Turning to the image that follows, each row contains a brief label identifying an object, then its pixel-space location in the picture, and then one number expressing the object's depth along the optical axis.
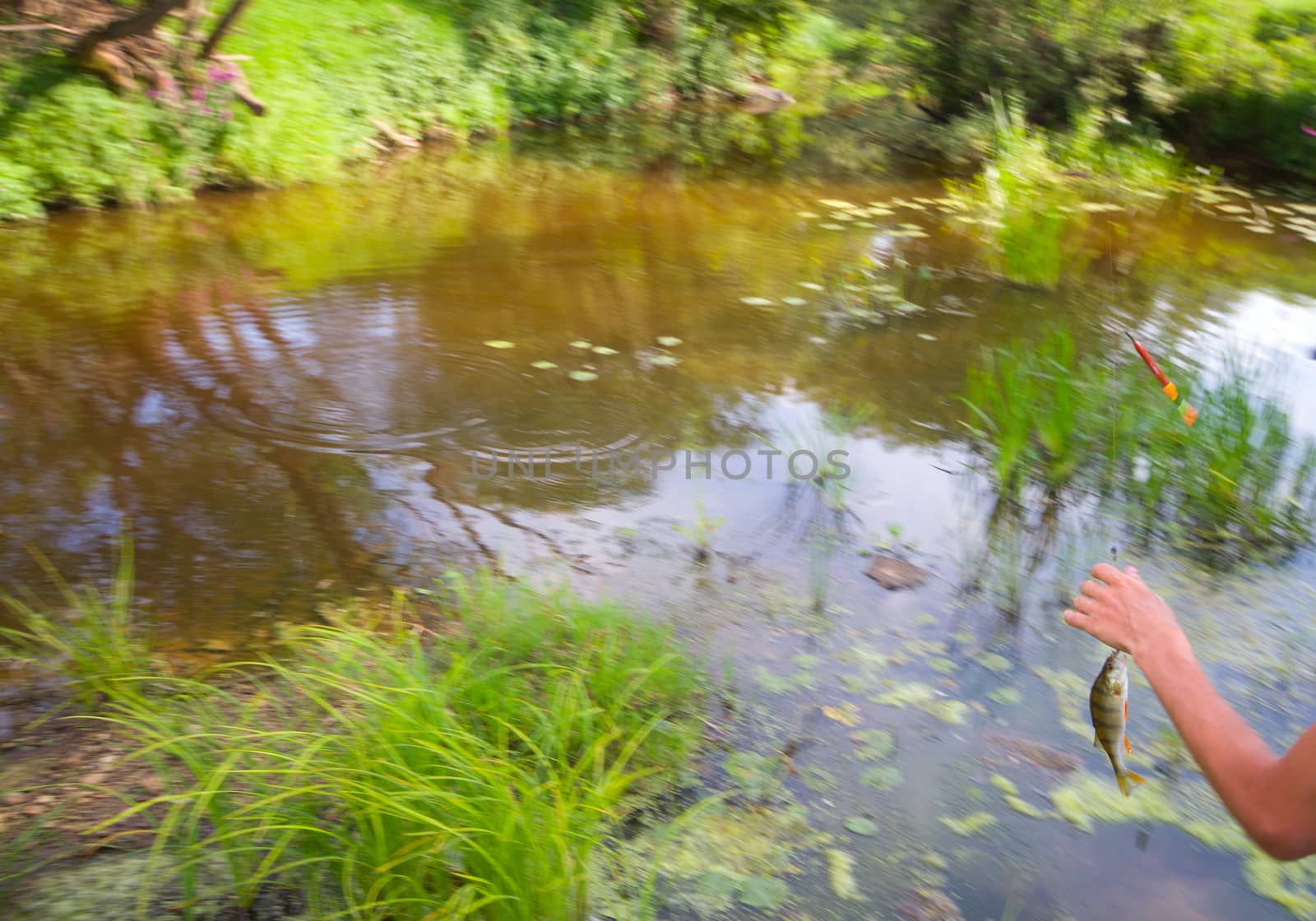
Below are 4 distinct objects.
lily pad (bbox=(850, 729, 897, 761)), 2.78
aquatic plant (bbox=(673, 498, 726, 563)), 3.73
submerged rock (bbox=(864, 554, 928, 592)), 3.59
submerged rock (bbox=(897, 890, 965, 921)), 2.29
